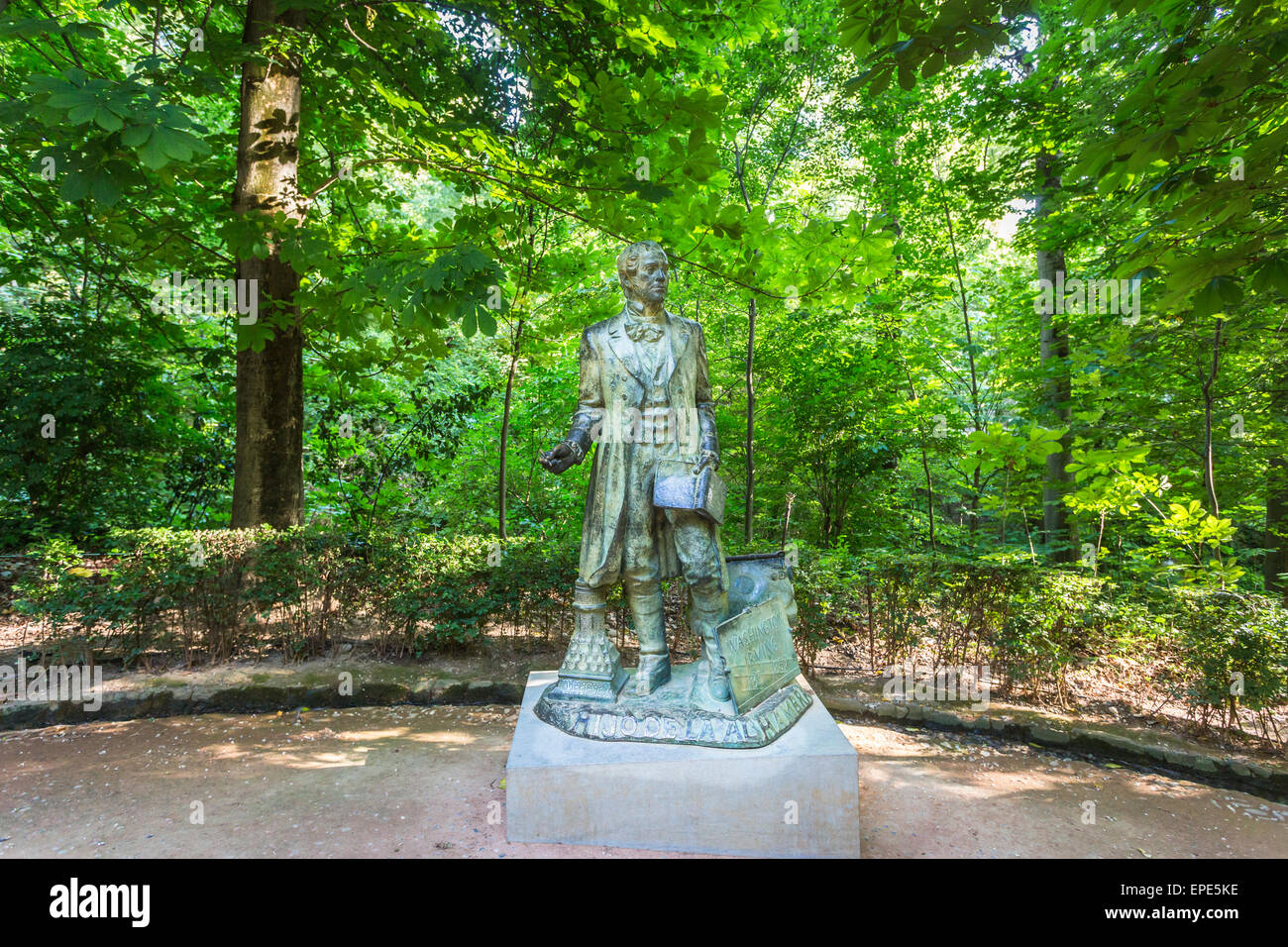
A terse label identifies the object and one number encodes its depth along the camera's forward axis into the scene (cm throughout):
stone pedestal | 284
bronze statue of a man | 328
